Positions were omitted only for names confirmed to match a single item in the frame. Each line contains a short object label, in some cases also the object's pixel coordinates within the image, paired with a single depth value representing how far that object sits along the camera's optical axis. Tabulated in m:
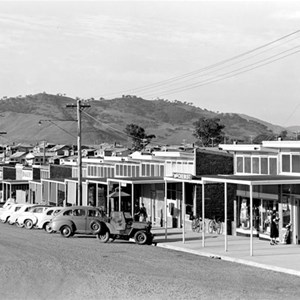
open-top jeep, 33.78
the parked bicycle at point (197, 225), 40.69
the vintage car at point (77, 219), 36.97
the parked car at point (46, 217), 43.21
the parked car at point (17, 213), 47.23
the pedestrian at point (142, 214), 44.62
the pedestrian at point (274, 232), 31.38
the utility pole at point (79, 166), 46.19
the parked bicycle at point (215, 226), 38.67
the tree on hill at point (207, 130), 113.19
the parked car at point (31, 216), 45.50
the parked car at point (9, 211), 50.10
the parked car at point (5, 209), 52.47
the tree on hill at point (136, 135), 115.81
